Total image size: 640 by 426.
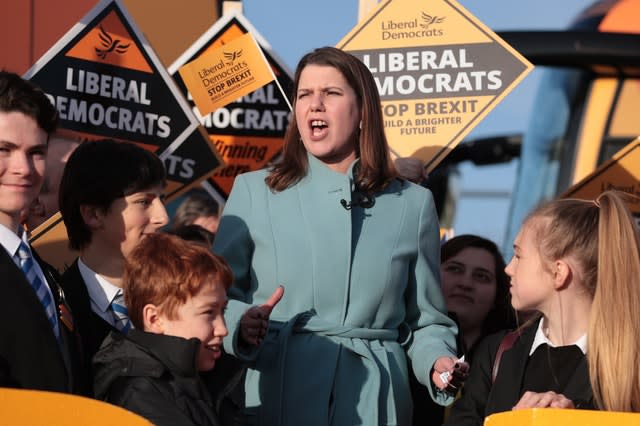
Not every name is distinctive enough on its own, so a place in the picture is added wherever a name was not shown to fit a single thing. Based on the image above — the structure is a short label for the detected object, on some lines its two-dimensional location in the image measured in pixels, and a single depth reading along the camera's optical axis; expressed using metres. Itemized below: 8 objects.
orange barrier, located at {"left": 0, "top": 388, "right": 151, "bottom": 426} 2.57
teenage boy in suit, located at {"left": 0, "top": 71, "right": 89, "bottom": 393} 3.15
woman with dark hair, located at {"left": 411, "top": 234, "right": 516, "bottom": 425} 5.48
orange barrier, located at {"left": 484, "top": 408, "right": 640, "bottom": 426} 2.88
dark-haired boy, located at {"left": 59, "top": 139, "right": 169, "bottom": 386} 3.96
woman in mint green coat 3.90
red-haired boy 3.36
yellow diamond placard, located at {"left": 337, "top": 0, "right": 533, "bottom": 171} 5.72
